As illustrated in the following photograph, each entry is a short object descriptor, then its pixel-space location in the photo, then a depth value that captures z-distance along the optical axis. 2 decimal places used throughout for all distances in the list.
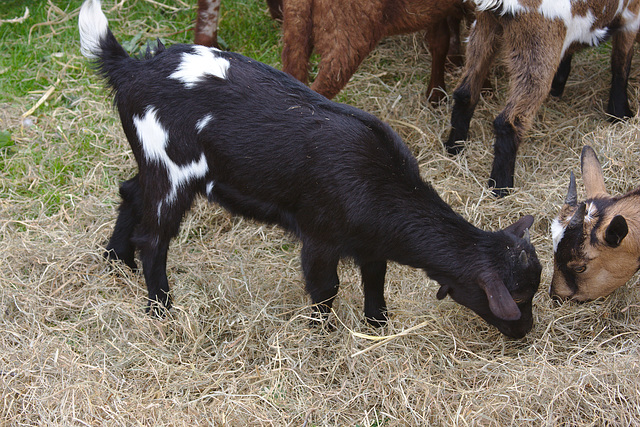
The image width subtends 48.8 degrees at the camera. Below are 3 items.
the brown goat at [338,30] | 4.66
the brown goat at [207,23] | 5.92
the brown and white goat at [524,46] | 4.48
